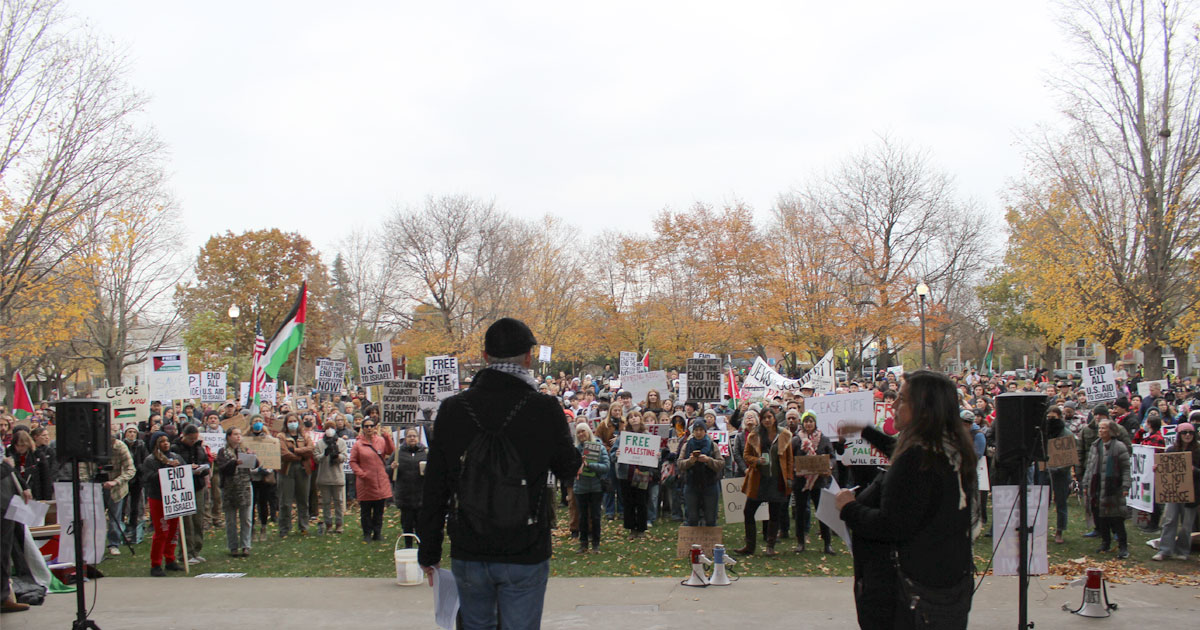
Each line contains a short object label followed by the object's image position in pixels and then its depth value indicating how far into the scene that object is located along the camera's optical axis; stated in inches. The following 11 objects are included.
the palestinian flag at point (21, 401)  800.9
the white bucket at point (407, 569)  402.3
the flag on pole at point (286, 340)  832.9
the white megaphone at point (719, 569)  392.5
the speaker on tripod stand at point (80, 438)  283.3
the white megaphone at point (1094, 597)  329.0
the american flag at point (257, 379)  807.6
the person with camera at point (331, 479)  573.3
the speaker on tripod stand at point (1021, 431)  244.8
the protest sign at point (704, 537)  430.0
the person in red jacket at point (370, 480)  535.8
